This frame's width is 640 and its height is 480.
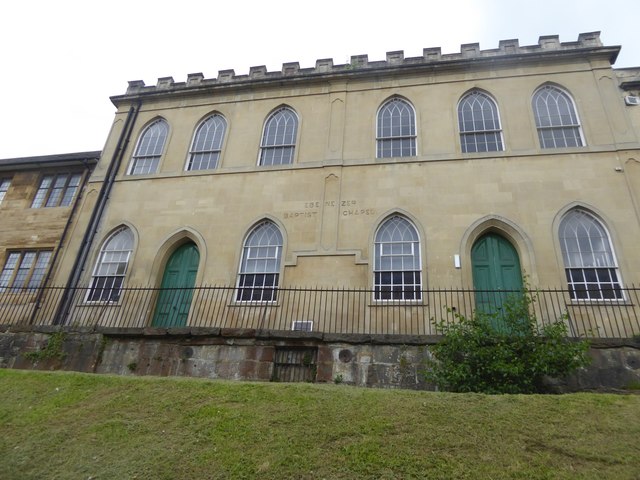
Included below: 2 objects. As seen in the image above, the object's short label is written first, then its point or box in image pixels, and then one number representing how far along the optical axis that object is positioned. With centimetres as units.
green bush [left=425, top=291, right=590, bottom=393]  788
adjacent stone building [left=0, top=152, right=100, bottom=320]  1552
